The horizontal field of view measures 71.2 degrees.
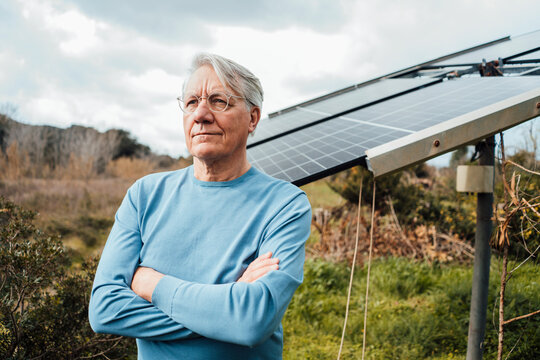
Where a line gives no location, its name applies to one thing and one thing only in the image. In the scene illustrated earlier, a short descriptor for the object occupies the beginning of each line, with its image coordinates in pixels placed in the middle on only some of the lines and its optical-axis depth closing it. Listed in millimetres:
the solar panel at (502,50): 5113
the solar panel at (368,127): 2553
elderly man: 1454
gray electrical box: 3342
